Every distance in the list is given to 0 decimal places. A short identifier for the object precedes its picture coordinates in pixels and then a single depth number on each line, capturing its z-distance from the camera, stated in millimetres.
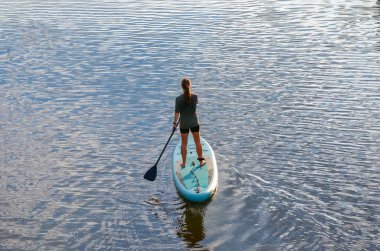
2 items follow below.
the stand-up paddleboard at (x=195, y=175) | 15109
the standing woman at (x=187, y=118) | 15695
